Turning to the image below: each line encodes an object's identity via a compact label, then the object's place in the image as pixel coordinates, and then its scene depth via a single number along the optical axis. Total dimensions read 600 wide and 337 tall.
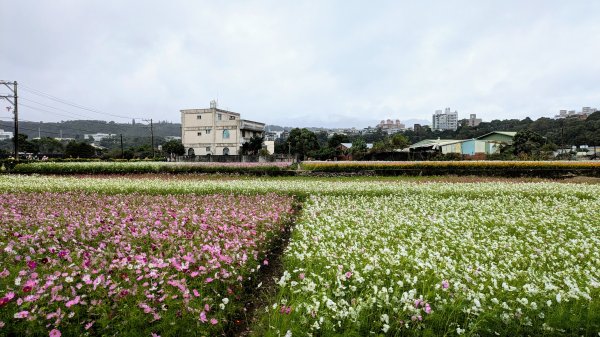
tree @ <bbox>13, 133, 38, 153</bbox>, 75.51
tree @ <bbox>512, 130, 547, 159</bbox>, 50.72
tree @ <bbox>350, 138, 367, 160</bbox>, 58.06
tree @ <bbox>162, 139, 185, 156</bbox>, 62.81
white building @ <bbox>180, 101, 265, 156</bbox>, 62.81
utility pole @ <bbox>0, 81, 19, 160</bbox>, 34.84
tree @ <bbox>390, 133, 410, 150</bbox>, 56.12
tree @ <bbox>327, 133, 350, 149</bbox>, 67.56
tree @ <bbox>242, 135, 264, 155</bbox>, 62.12
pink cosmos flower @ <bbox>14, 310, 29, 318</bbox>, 3.23
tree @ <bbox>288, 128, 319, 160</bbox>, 64.00
